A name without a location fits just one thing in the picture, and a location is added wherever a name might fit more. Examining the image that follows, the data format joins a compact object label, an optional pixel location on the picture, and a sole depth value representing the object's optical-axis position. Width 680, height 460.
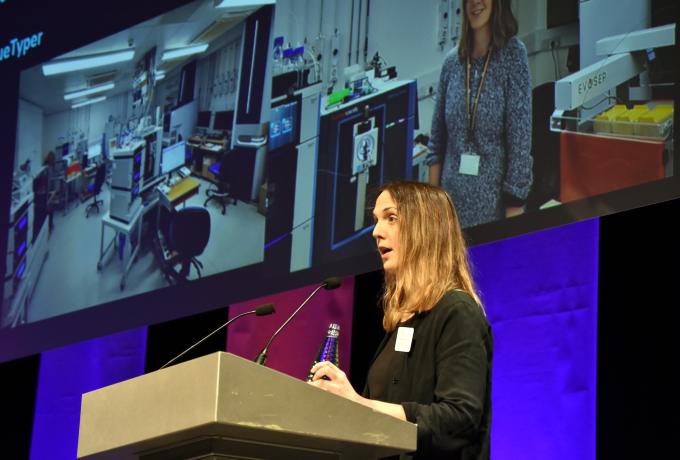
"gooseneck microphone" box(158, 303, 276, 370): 4.09
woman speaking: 3.78
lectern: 3.45
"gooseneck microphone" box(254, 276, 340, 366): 4.22
